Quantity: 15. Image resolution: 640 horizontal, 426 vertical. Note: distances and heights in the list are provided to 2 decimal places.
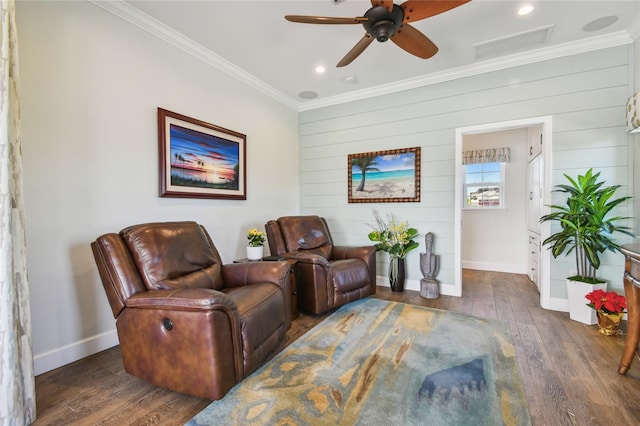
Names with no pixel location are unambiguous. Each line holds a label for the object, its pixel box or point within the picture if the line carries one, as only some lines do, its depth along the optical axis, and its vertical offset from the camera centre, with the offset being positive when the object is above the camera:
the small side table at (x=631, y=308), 1.71 -0.63
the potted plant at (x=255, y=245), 3.03 -0.39
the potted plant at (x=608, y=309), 2.31 -0.85
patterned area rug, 1.46 -1.08
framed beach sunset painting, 2.61 +0.55
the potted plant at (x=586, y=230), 2.56 -0.21
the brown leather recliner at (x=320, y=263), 2.78 -0.58
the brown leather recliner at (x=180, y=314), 1.49 -0.61
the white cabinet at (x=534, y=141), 3.60 +0.98
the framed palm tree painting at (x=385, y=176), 3.74 +0.47
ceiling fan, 1.80 +1.33
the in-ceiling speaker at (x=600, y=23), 2.46 +1.69
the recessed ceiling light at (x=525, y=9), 2.29 +1.68
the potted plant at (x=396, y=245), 3.58 -0.47
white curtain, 1.31 -0.25
